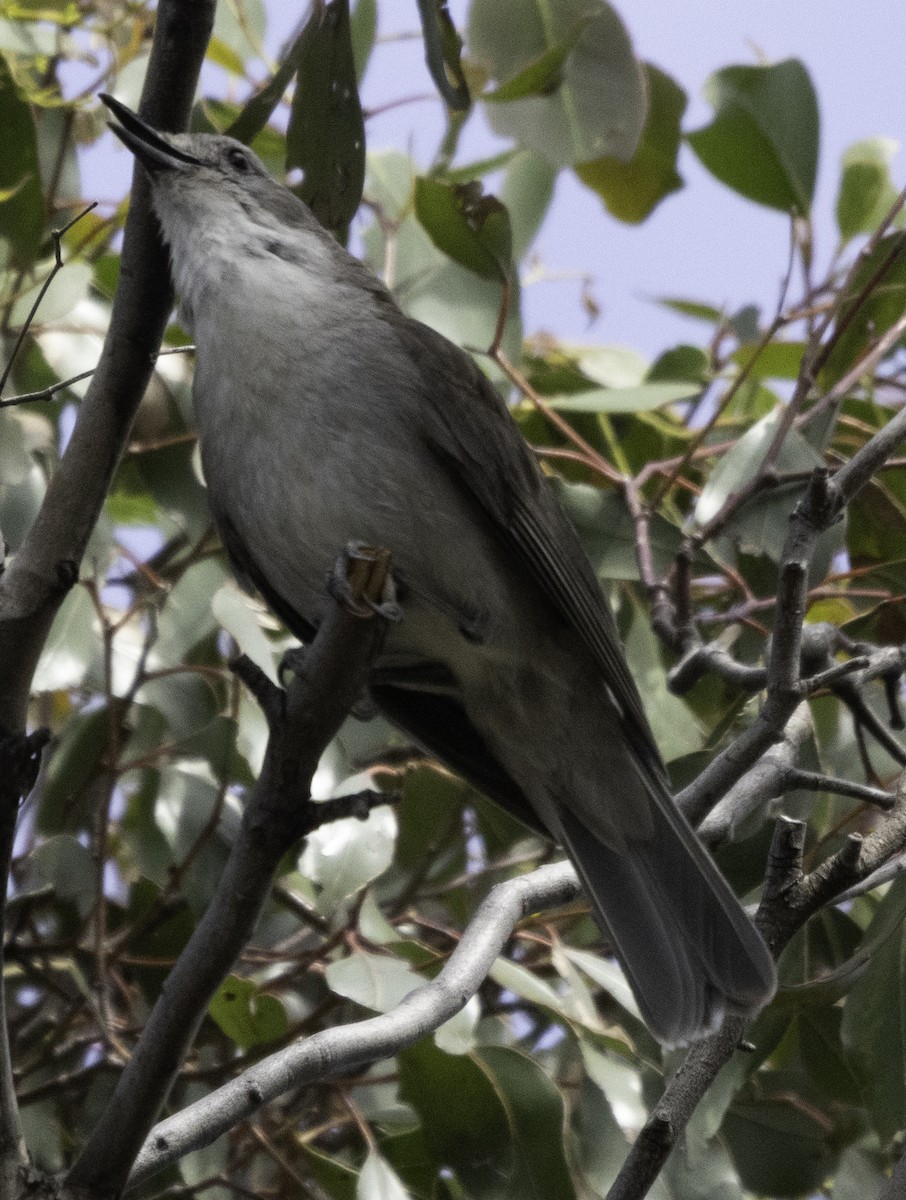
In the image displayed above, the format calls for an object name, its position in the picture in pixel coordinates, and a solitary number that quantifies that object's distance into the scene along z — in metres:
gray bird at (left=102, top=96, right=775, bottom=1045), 6.08
